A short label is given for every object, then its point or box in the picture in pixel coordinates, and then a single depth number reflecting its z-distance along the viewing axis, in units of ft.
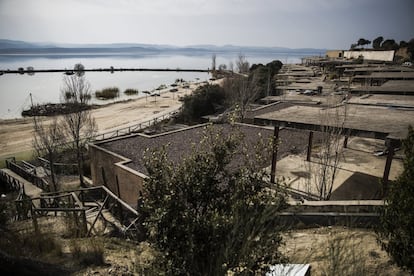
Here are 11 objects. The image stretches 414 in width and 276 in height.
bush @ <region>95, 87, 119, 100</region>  245.24
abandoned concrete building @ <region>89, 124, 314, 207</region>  48.06
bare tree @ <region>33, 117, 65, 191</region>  64.36
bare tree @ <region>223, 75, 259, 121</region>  101.76
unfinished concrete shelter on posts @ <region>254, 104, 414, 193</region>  32.12
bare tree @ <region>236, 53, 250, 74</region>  148.63
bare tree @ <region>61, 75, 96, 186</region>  72.48
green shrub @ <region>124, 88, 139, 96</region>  268.62
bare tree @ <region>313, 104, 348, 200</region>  34.04
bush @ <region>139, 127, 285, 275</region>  11.35
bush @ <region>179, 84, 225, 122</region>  123.34
